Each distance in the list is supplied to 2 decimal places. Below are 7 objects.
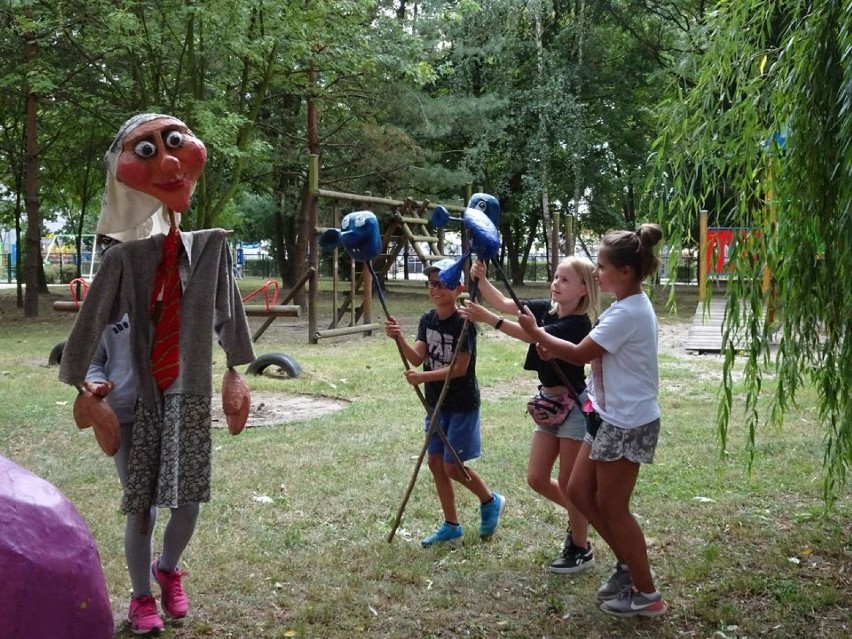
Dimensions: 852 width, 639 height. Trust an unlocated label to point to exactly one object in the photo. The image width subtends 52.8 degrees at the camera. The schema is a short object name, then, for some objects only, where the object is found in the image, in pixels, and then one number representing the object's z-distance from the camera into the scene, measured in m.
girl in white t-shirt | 3.18
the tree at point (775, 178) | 3.22
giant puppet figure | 3.07
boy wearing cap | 3.96
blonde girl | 3.72
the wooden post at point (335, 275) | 12.14
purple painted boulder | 2.22
